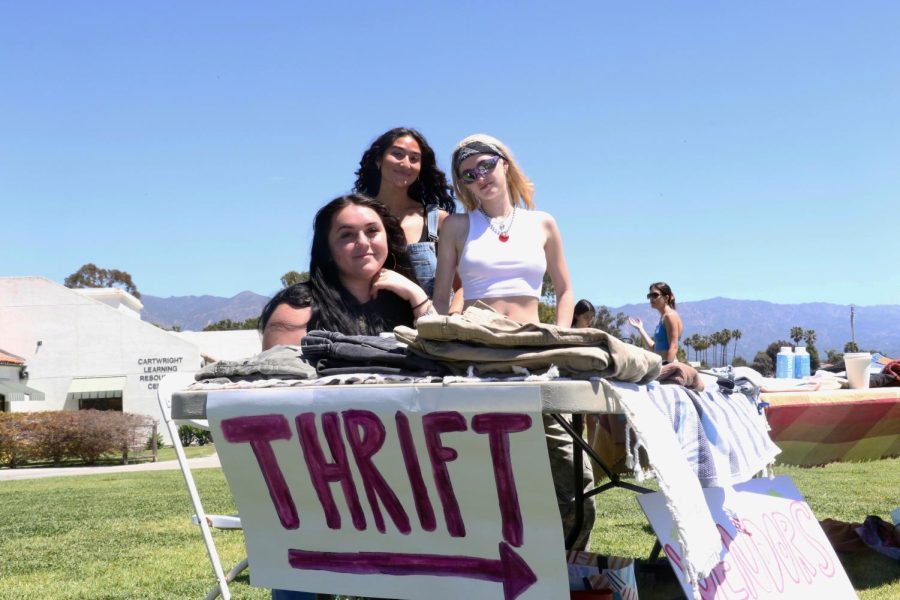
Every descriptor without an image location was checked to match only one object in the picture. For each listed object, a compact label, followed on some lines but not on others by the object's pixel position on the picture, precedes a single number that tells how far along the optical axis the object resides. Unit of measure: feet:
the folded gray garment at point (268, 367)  8.05
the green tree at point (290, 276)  159.91
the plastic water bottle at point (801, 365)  16.60
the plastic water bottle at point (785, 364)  16.61
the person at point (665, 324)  33.42
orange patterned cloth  12.50
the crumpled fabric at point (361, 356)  7.59
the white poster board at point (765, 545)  8.25
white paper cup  14.42
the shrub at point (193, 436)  105.09
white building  124.36
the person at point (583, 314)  34.06
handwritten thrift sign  6.73
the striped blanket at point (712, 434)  8.20
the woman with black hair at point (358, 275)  9.66
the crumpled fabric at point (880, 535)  16.16
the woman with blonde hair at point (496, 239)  11.21
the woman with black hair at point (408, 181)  12.76
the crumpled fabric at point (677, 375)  8.87
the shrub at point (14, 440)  81.92
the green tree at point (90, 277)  266.16
